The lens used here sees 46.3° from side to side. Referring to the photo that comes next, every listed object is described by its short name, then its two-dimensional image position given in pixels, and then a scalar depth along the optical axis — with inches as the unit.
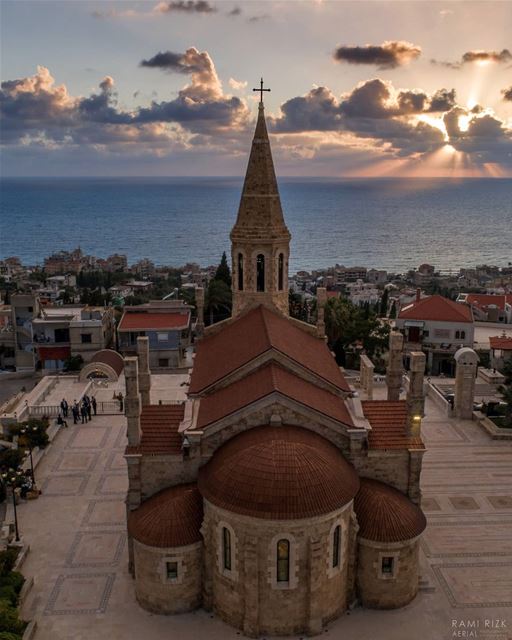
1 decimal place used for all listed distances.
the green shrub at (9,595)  819.4
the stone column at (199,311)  1339.9
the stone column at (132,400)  883.4
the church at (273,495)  767.7
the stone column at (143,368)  1121.4
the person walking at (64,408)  1568.7
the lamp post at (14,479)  1001.8
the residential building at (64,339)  2311.8
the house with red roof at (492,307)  3174.2
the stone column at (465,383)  1565.0
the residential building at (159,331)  2231.8
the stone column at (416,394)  904.3
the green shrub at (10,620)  737.6
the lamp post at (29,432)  1253.7
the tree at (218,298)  2561.5
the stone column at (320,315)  1325.0
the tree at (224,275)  2844.5
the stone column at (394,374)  1120.8
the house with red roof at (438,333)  2378.2
